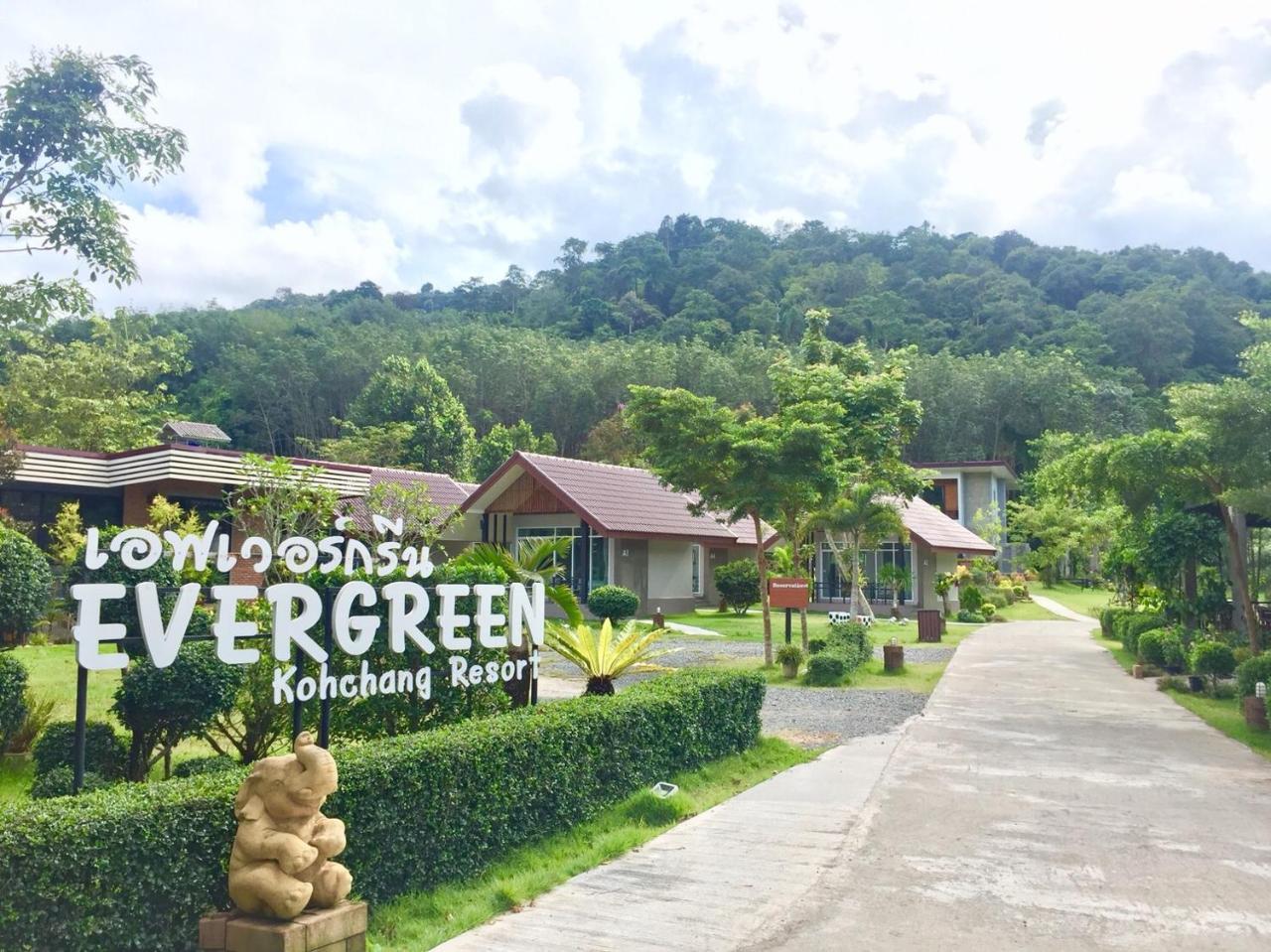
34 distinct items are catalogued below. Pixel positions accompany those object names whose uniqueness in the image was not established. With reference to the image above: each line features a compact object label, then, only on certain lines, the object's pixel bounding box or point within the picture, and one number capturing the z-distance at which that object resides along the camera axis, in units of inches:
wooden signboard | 654.5
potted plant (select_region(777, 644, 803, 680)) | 644.1
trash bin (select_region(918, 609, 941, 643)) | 939.3
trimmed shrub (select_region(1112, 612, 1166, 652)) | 767.1
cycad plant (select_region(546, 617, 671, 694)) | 365.1
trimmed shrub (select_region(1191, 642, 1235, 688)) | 583.8
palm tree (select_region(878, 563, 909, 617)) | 1230.9
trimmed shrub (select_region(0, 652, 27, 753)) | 284.4
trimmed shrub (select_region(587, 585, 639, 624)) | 934.4
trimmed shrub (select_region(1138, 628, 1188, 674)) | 666.8
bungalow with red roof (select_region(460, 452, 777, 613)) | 1087.6
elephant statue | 171.5
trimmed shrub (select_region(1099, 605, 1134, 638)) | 941.8
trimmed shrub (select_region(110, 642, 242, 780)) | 259.9
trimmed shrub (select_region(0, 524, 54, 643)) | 304.8
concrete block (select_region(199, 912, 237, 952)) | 170.7
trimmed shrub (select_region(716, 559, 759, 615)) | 1151.0
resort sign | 205.2
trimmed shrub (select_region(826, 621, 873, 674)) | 650.2
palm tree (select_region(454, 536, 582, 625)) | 343.3
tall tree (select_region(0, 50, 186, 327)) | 617.3
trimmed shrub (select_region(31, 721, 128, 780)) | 256.5
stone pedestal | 167.2
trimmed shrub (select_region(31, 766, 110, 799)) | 226.1
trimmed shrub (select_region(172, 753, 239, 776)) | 254.5
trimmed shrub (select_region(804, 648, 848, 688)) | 612.4
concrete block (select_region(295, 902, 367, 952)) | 171.7
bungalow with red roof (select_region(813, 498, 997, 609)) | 1249.4
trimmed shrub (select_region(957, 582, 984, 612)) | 1267.2
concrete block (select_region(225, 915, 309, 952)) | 166.7
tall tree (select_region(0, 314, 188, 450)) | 1274.6
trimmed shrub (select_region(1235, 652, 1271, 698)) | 470.9
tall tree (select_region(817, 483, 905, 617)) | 924.6
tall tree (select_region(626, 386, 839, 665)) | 645.3
